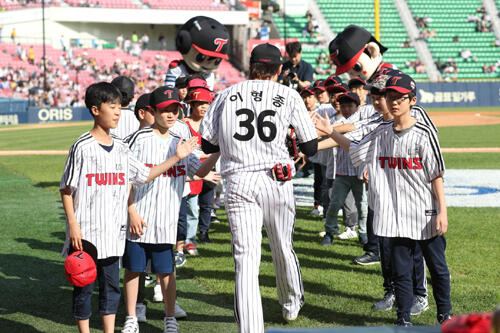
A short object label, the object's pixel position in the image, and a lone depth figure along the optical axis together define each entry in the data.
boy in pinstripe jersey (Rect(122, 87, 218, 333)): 4.92
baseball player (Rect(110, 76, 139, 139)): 6.74
